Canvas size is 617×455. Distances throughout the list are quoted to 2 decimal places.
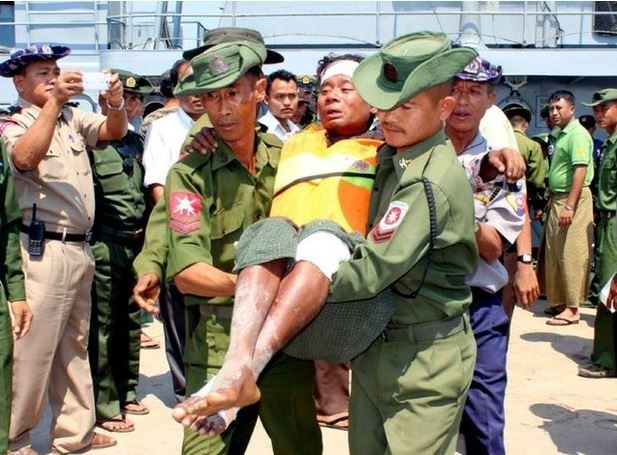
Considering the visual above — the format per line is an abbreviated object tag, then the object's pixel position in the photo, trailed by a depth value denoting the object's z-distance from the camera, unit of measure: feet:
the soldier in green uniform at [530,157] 25.40
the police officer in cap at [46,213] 14.25
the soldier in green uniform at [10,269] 12.39
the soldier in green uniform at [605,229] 20.90
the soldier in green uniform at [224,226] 10.00
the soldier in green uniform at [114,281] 16.97
